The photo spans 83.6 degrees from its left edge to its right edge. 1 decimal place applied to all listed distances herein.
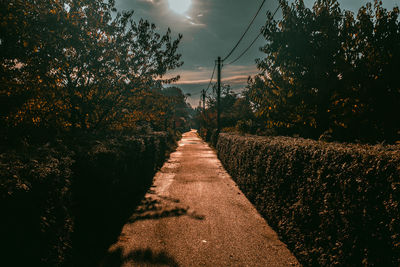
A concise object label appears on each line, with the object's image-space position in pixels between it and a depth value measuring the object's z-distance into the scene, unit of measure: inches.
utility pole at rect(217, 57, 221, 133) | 1026.9
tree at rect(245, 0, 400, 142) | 293.6
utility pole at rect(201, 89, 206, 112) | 2070.4
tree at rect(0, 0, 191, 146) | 205.6
